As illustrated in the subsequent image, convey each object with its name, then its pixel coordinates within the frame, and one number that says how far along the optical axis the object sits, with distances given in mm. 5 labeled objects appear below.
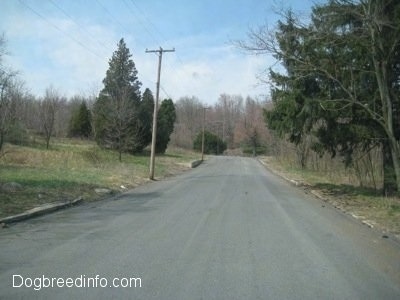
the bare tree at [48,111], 51703
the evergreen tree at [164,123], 66875
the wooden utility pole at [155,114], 32188
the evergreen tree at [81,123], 72375
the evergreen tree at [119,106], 49406
